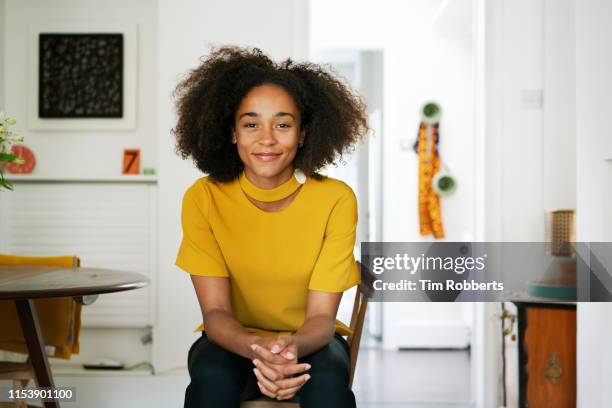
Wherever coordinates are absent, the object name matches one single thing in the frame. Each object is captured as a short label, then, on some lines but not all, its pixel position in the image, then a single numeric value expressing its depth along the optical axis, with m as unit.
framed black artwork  4.02
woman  1.69
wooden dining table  1.91
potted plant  2.32
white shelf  3.83
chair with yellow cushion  2.67
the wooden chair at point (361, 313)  1.83
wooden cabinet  2.80
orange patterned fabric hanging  5.10
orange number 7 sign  3.99
